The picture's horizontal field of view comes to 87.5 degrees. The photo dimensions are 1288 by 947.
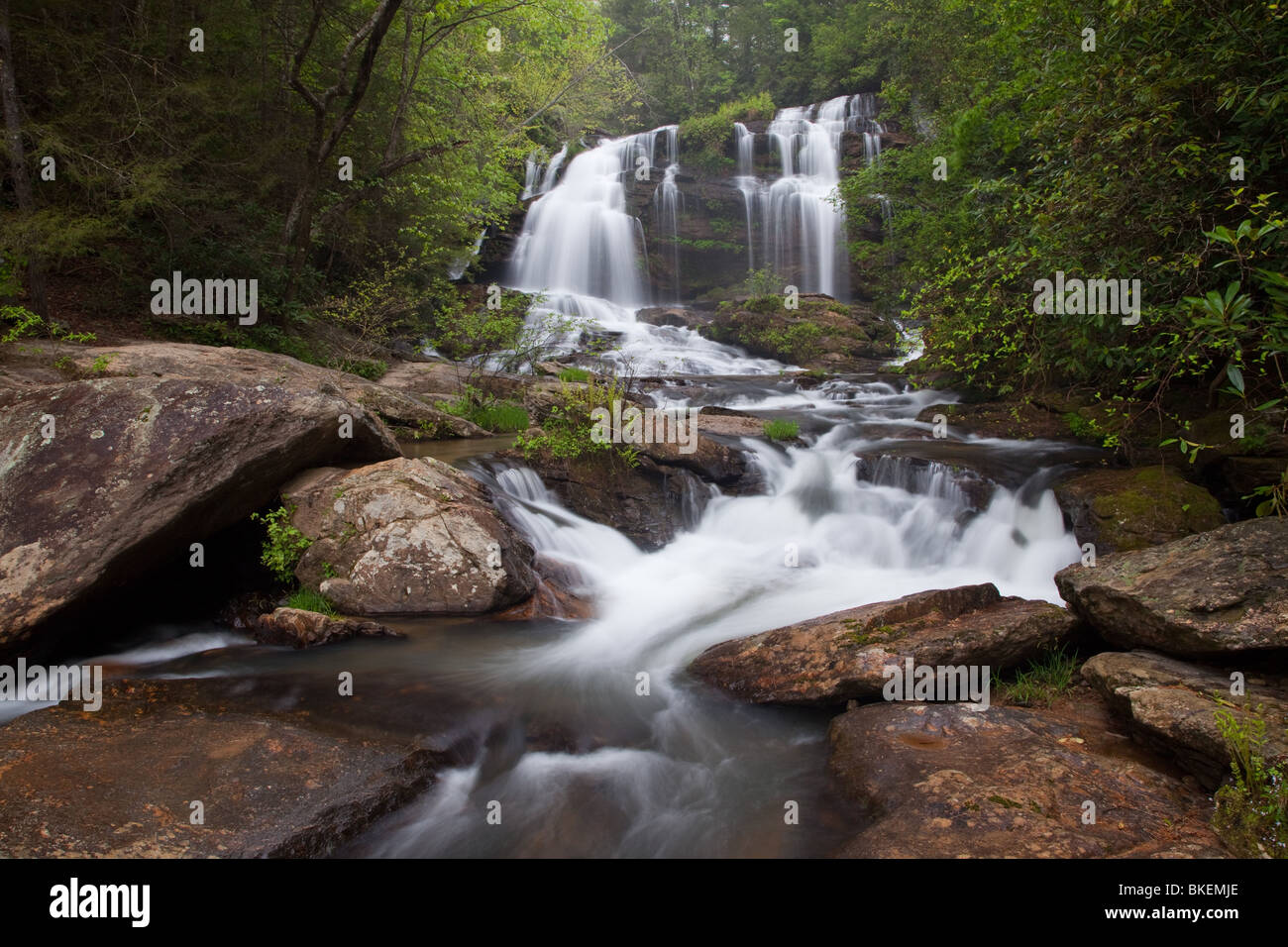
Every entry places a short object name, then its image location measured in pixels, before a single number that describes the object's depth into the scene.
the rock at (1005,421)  10.19
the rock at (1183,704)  3.46
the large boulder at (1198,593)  4.10
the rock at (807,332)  19.41
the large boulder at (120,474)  4.93
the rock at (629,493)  8.73
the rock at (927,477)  8.48
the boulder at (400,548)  6.12
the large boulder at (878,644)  4.83
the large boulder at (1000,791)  3.15
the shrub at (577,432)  8.88
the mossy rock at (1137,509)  6.64
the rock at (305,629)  5.57
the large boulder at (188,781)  3.12
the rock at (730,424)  11.19
